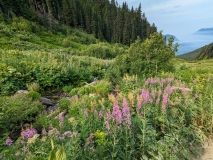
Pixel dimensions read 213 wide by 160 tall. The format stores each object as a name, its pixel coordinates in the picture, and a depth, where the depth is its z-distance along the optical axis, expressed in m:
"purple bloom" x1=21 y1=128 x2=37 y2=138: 2.56
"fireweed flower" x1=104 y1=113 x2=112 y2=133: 2.51
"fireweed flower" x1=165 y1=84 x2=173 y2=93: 3.92
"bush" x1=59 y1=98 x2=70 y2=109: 5.70
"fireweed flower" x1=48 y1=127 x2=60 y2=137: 2.56
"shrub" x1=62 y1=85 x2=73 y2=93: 7.45
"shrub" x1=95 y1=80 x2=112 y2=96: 6.38
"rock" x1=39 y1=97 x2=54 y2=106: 6.15
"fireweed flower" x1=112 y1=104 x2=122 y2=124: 2.56
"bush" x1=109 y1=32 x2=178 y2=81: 7.66
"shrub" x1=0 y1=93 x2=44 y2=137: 4.13
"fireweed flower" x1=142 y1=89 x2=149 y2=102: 3.33
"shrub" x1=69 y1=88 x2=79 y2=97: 6.76
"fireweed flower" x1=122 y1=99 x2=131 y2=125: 2.63
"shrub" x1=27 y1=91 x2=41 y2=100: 5.95
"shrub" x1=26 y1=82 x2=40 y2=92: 6.76
